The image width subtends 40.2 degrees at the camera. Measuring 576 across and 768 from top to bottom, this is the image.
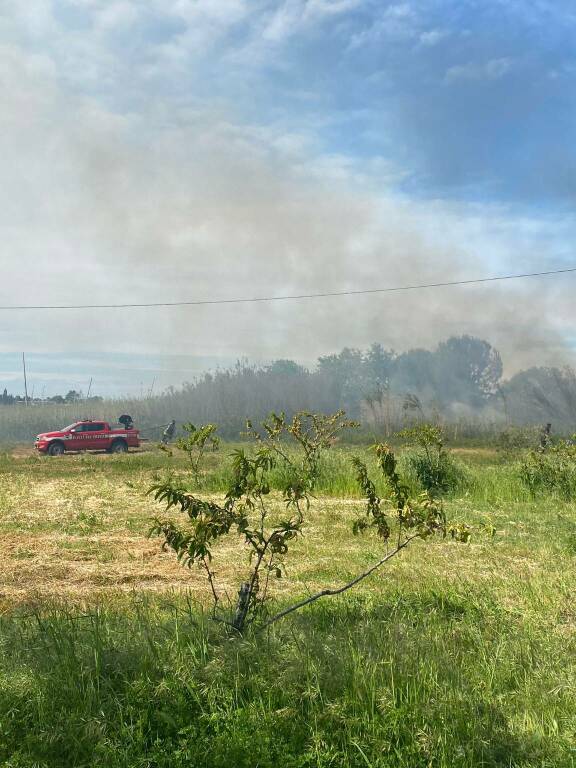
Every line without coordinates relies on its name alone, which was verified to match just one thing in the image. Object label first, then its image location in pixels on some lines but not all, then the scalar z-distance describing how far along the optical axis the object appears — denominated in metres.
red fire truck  29.95
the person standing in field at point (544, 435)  19.04
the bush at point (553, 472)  13.60
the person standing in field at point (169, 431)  33.05
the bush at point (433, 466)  14.20
